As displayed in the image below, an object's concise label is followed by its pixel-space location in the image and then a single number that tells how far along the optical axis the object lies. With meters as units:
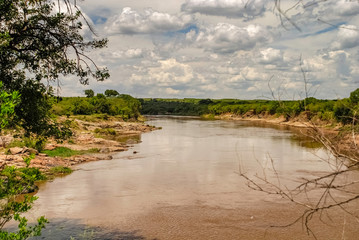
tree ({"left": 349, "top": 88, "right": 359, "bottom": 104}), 60.38
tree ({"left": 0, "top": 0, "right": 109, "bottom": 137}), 9.93
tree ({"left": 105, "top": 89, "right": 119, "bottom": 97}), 155.46
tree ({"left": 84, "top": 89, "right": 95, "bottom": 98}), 114.24
